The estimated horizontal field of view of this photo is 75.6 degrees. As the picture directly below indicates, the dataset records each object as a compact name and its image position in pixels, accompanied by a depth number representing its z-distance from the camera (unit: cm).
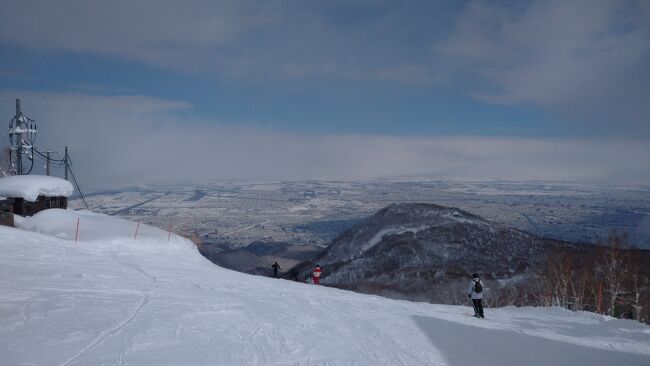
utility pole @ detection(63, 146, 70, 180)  3704
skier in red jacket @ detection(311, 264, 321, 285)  2611
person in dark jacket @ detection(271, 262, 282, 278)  2977
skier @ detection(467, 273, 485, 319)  1506
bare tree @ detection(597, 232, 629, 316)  2571
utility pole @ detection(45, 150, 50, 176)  3618
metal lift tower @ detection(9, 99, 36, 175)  3169
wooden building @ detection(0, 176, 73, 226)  2588
